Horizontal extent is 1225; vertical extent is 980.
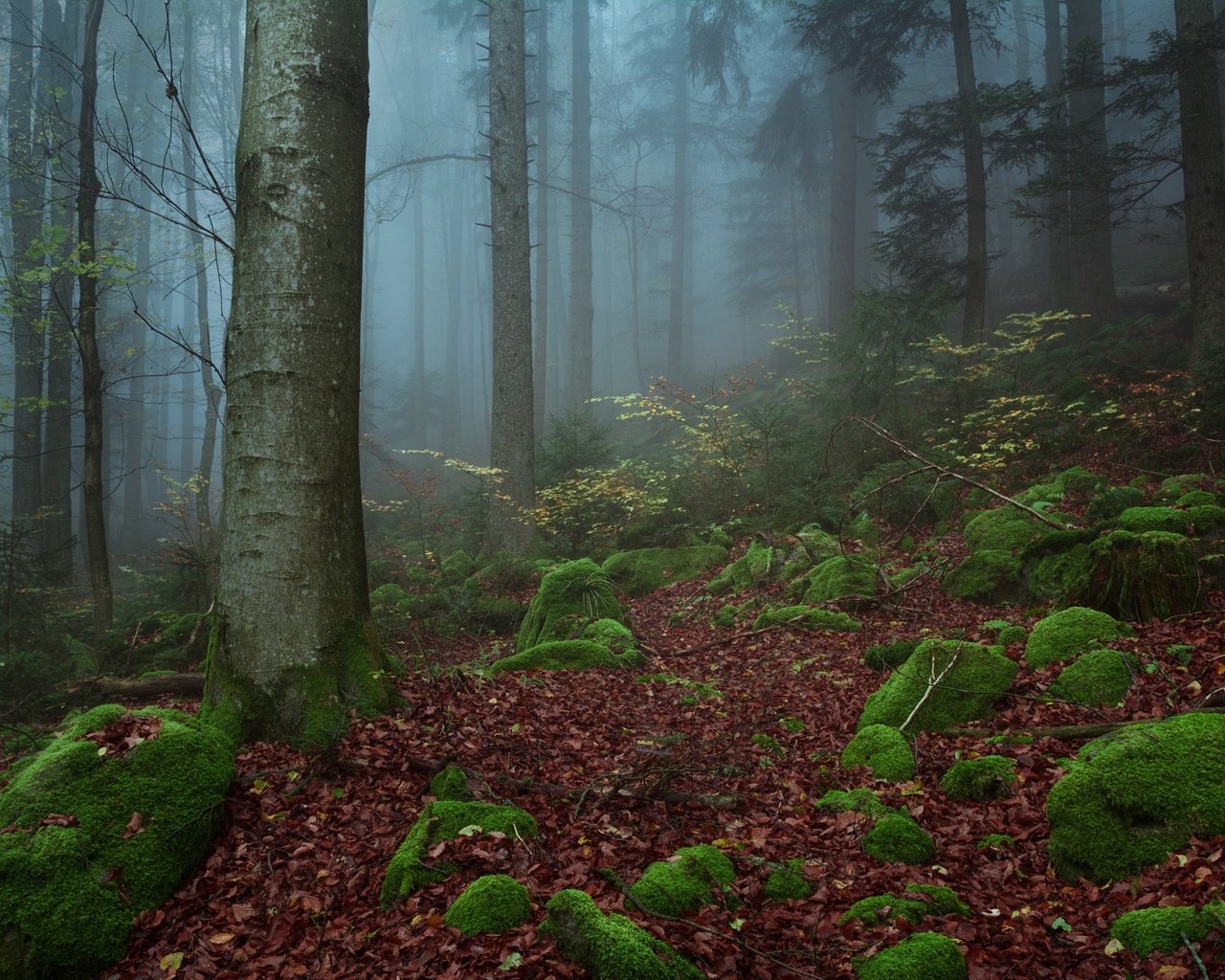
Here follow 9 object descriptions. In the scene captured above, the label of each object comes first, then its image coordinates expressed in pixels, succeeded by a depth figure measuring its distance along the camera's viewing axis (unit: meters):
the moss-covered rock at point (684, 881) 3.06
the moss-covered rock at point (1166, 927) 2.61
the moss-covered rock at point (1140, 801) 3.22
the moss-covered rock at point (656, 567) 10.41
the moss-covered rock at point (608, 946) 2.61
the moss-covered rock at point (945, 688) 4.98
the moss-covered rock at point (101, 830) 2.95
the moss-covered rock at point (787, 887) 3.25
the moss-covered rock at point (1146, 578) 5.54
